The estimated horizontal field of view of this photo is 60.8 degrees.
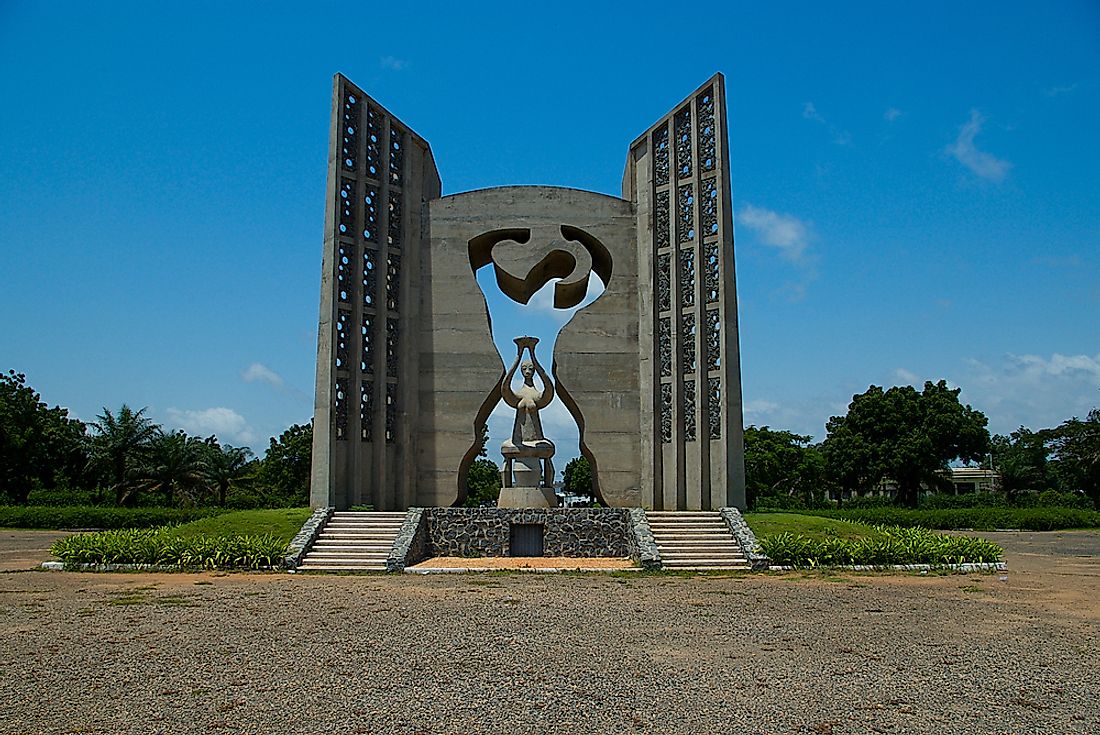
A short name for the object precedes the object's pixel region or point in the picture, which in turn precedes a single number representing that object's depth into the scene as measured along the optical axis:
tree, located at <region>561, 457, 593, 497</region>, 67.94
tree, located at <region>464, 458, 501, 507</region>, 54.28
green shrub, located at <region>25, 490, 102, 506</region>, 35.75
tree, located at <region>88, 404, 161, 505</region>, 37.53
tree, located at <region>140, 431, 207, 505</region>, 37.94
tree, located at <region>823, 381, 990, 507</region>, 42.97
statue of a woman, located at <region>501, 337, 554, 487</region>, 20.28
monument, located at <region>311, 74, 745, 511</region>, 20.06
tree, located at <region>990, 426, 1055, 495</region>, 49.81
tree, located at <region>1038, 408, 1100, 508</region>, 41.91
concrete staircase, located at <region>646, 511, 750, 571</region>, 16.28
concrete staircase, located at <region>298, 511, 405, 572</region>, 16.23
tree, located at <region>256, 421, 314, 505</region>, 44.78
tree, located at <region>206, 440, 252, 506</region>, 42.61
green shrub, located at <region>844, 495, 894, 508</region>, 44.47
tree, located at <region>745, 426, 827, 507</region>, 46.97
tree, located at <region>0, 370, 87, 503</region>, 36.84
